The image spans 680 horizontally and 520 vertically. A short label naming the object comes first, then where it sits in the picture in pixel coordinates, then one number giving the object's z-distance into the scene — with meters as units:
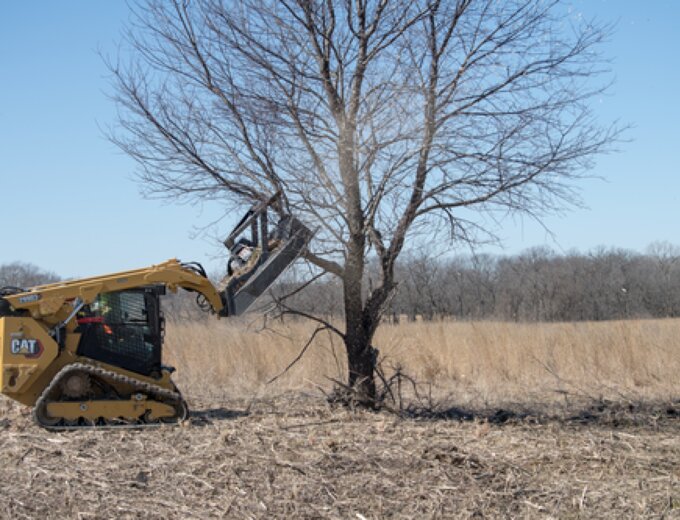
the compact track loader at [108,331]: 8.73
